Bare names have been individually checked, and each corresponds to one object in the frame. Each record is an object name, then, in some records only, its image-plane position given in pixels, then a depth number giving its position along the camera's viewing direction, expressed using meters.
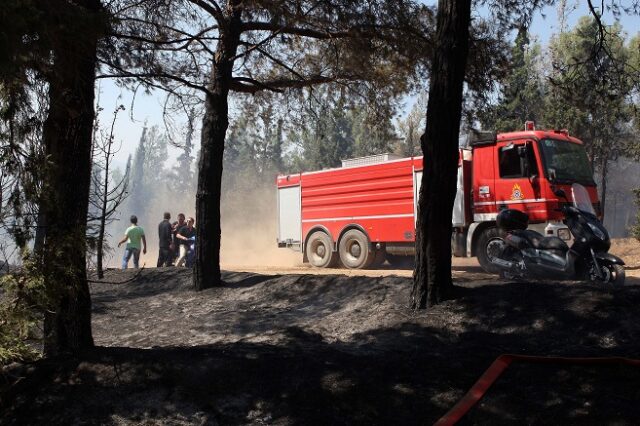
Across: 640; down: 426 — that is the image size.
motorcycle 7.73
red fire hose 3.47
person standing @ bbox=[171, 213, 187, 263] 16.11
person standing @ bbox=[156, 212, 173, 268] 15.78
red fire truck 11.20
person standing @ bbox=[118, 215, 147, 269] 15.48
